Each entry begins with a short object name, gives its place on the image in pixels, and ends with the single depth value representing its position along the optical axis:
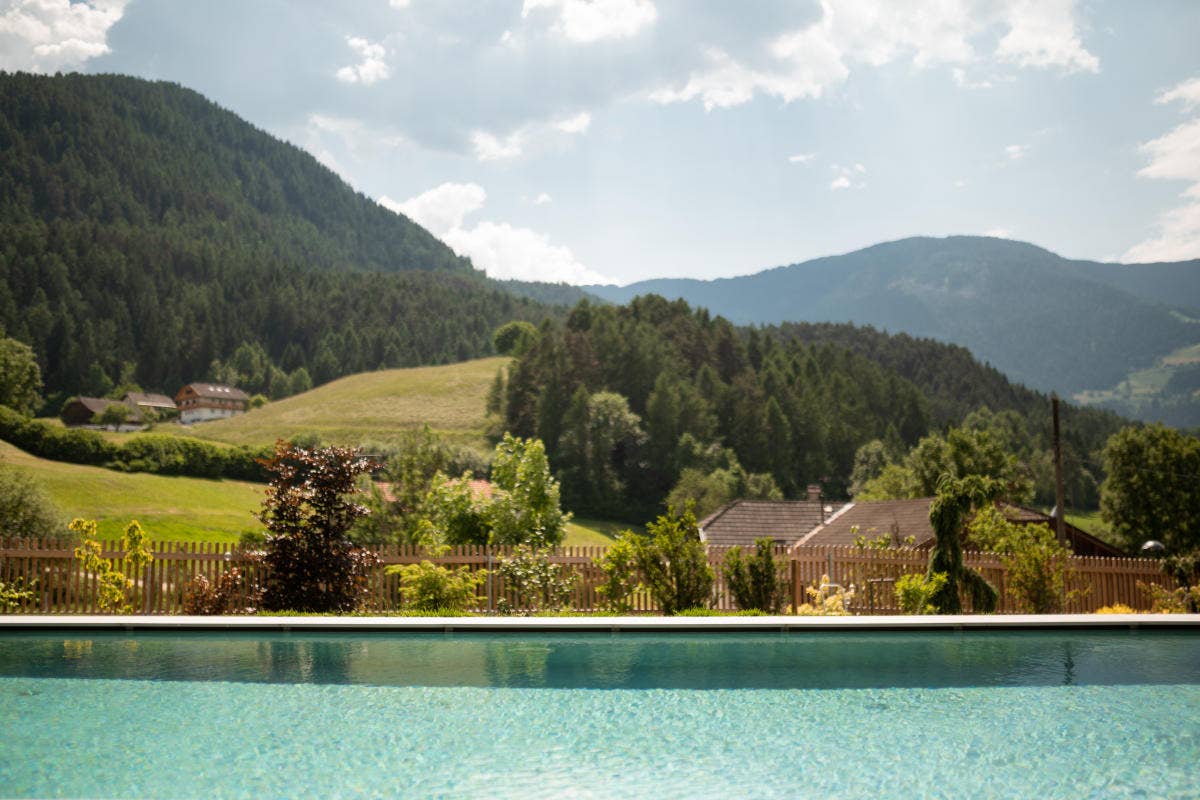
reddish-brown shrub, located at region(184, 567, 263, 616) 14.91
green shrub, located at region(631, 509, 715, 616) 15.31
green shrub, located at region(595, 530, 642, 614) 15.44
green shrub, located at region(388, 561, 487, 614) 15.17
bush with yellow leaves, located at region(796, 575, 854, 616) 15.61
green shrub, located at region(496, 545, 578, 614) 15.89
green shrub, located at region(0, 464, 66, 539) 30.19
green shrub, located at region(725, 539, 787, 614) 15.56
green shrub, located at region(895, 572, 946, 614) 15.67
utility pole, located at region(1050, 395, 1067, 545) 26.80
